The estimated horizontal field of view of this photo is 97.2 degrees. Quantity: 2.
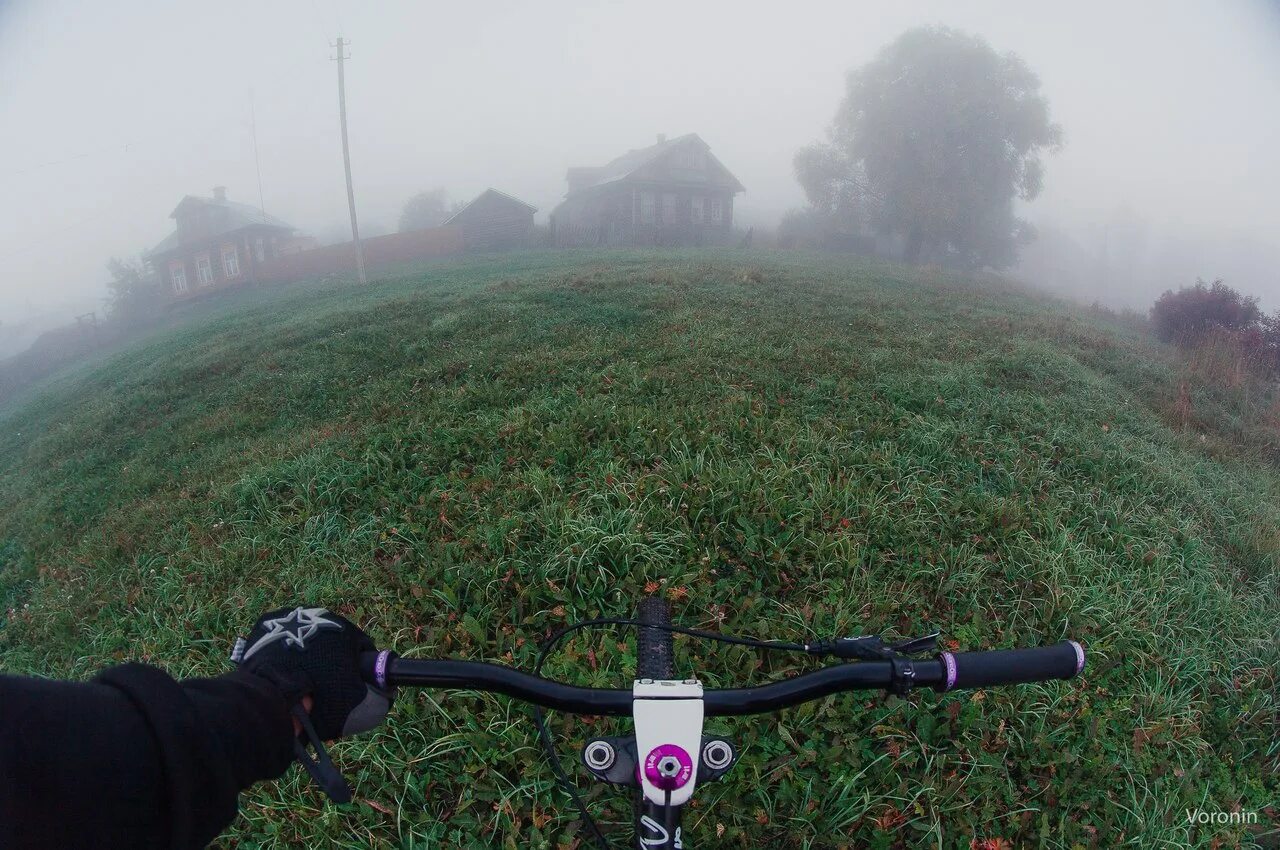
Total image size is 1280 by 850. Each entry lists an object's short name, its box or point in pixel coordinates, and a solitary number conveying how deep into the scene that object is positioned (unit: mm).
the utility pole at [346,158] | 20328
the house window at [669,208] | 26594
